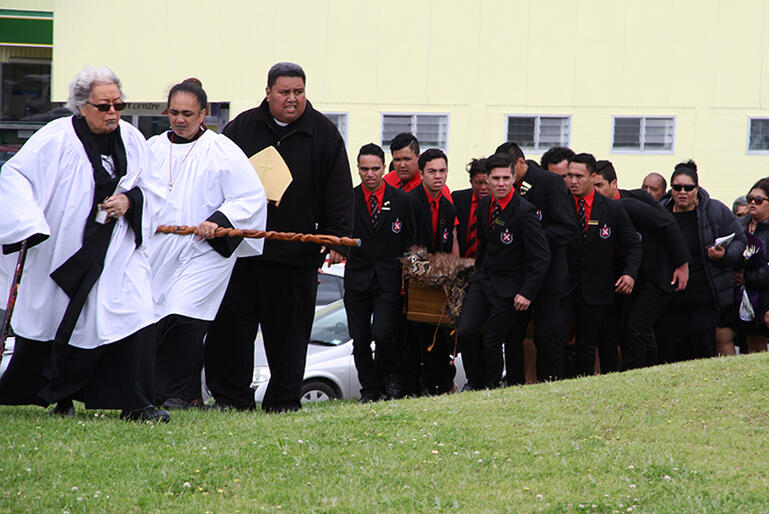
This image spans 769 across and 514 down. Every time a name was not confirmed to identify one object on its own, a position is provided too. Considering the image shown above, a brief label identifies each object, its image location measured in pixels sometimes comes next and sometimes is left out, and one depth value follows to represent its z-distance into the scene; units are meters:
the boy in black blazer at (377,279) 18.23
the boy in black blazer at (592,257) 18.70
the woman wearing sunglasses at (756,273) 19.51
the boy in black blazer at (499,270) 17.23
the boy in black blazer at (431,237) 18.71
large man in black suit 14.94
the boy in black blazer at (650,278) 19.07
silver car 21.18
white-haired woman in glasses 12.53
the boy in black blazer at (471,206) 19.04
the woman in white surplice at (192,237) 14.03
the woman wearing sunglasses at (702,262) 19.57
